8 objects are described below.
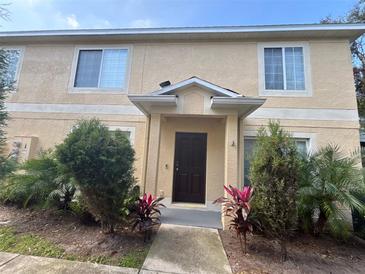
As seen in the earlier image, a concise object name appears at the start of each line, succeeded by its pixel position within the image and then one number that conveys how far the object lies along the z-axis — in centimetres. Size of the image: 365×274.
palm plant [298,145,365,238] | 461
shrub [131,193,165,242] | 436
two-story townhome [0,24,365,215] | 683
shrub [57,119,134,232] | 389
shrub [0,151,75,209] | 525
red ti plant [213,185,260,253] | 409
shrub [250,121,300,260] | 373
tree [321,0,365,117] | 1116
